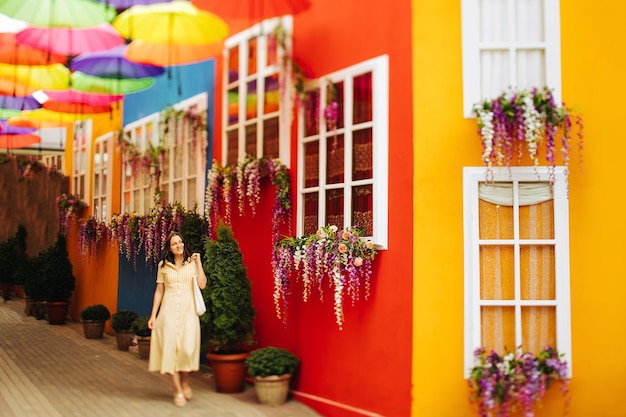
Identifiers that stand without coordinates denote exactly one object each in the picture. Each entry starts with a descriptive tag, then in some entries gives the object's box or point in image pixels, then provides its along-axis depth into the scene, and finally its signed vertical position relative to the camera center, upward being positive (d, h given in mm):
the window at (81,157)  14039 +1682
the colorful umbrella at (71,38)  8977 +2608
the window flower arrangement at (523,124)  6039 +1007
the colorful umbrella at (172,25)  7820 +2414
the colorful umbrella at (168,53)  8578 +2301
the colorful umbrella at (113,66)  9641 +2407
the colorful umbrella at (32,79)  10773 +2481
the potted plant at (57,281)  13602 -782
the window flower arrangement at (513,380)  5828 -1138
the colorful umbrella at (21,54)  9422 +2565
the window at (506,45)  6398 +1774
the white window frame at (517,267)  6164 -133
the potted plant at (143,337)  9922 -1347
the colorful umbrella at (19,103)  12555 +2430
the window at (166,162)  9812 +1180
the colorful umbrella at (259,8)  7473 +2494
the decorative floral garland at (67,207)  14048 +671
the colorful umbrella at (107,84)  10438 +2331
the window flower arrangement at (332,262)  6598 -193
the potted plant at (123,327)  10664 -1304
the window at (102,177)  12812 +1174
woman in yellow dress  7340 -823
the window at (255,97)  8141 +1742
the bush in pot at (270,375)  7258 -1371
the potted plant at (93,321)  11883 -1339
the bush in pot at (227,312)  7727 -776
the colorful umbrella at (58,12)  7852 +2608
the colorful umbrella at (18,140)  15398 +2171
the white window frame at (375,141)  6672 +971
